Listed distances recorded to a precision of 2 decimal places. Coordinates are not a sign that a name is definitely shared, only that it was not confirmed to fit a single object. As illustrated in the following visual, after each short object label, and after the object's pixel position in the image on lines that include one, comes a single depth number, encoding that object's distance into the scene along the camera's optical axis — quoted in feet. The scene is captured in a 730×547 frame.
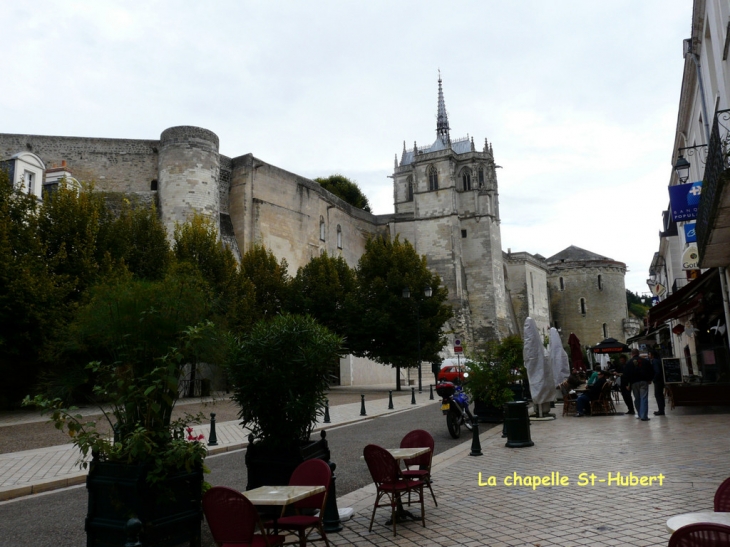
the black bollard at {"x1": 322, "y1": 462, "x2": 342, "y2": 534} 16.74
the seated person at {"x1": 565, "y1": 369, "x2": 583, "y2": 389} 63.73
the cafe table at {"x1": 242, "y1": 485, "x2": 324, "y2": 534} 12.92
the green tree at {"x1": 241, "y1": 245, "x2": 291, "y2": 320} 101.44
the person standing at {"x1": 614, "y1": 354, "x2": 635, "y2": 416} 45.37
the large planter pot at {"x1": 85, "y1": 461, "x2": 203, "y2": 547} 13.44
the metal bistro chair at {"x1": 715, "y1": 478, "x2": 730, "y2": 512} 11.07
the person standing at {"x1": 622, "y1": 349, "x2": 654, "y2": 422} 40.34
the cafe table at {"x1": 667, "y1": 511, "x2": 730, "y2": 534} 10.09
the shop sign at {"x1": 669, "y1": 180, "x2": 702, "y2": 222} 39.78
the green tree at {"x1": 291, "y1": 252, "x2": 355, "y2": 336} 99.55
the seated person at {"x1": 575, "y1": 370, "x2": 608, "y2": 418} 45.39
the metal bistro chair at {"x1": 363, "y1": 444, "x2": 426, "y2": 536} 16.53
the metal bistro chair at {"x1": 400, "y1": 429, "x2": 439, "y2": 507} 17.47
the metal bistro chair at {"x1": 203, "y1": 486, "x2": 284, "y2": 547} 11.89
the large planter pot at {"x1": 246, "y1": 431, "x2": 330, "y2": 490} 16.56
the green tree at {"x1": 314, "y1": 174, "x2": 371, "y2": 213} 205.16
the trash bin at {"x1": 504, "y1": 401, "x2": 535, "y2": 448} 29.99
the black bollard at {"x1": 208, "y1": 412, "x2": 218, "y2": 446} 35.91
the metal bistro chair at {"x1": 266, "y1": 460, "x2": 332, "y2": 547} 13.21
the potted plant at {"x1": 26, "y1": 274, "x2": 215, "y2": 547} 13.53
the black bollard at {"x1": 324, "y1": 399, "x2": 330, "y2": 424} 47.39
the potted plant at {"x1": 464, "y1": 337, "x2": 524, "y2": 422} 41.50
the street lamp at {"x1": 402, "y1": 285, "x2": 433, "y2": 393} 86.74
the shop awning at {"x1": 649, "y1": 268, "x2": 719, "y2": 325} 47.16
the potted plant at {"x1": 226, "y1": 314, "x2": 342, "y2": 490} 16.80
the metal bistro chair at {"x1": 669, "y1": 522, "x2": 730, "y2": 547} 8.34
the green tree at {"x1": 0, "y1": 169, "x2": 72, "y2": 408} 57.36
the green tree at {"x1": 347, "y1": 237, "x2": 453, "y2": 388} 93.76
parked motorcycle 35.83
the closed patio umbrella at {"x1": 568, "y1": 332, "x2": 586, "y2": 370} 69.55
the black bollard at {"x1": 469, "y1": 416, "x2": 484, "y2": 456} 28.35
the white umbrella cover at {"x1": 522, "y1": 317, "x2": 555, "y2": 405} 41.19
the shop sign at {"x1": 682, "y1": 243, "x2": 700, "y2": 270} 48.54
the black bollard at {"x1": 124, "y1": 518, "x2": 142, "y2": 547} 10.30
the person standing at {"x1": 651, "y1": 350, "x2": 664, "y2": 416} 44.14
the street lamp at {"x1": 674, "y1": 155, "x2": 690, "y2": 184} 40.96
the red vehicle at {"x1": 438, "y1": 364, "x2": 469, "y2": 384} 85.05
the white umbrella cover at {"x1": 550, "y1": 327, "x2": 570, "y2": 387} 48.37
